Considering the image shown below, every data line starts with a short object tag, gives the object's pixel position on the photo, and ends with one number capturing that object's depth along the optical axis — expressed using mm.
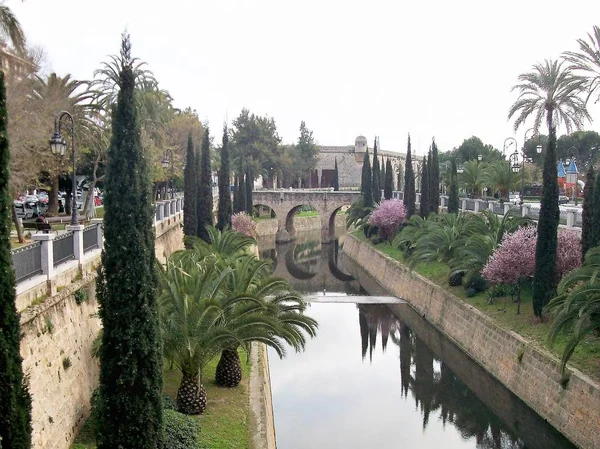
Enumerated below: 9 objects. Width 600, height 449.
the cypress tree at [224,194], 28672
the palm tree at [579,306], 11055
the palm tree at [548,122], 15633
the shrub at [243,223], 36938
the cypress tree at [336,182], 62459
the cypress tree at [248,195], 47556
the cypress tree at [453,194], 30609
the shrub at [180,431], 8977
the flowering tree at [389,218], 34469
